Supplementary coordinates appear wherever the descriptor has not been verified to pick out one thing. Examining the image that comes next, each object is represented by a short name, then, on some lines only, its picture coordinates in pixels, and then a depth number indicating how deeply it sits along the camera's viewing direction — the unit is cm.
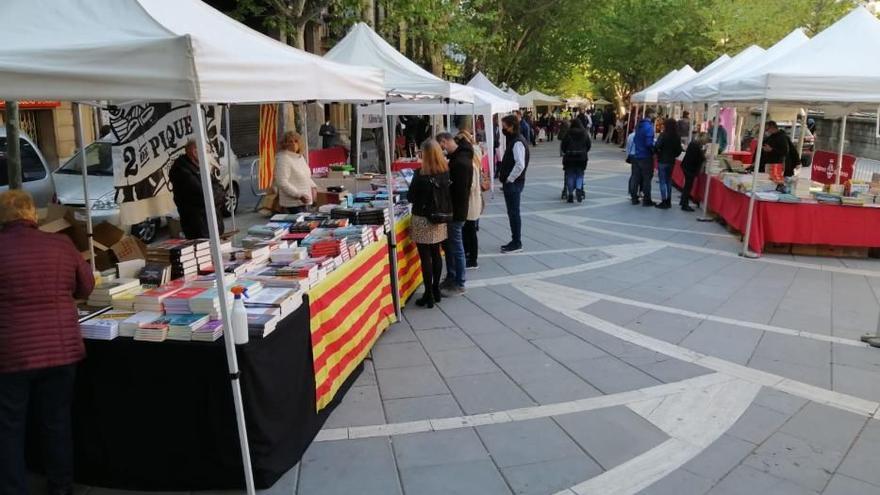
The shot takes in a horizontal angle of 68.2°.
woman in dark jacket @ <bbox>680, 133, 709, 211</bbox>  1262
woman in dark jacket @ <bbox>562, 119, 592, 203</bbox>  1295
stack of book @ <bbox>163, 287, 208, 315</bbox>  373
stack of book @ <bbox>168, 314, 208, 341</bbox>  345
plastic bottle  333
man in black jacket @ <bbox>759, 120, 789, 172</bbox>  1152
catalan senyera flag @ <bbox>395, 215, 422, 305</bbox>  665
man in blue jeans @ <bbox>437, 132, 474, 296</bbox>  675
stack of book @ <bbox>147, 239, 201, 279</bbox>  441
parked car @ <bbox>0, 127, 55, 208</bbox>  935
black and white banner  619
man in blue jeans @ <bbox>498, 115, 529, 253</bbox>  870
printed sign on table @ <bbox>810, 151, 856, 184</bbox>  1057
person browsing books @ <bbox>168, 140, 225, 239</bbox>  661
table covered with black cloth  344
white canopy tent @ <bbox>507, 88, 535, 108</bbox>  3040
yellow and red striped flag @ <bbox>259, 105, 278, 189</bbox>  867
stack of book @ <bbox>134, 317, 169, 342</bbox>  345
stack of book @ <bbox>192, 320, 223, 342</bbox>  343
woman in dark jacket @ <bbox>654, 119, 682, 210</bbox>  1286
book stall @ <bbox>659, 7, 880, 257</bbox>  827
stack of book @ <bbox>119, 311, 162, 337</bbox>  351
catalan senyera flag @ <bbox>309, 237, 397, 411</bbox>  432
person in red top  306
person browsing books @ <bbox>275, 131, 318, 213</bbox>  789
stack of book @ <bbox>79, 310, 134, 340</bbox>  347
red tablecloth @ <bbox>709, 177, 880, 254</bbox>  902
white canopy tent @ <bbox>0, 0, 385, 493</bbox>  289
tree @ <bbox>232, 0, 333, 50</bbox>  1220
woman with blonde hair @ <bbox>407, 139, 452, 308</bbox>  626
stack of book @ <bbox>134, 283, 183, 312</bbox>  374
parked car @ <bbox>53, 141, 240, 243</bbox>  934
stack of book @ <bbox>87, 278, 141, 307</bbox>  391
